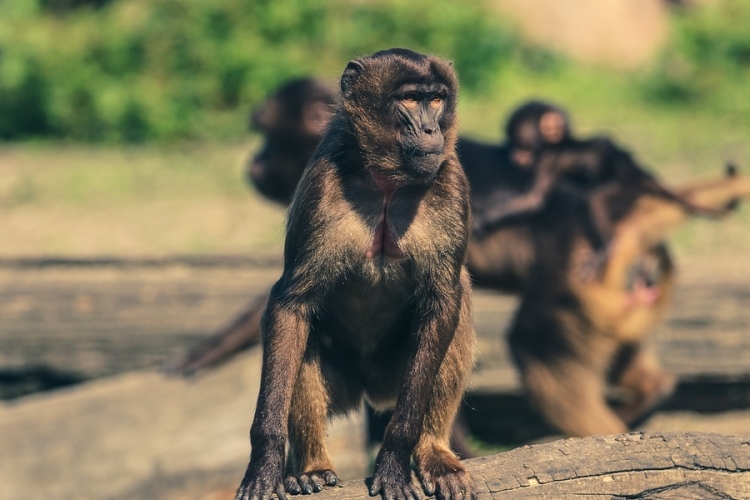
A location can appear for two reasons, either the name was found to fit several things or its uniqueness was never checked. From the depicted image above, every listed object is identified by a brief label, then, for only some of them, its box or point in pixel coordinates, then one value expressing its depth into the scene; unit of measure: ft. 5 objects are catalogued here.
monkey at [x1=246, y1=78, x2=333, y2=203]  49.01
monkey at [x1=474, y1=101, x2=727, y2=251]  48.49
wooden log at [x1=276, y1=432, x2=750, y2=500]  25.31
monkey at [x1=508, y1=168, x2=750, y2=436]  47.93
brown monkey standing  25.94
